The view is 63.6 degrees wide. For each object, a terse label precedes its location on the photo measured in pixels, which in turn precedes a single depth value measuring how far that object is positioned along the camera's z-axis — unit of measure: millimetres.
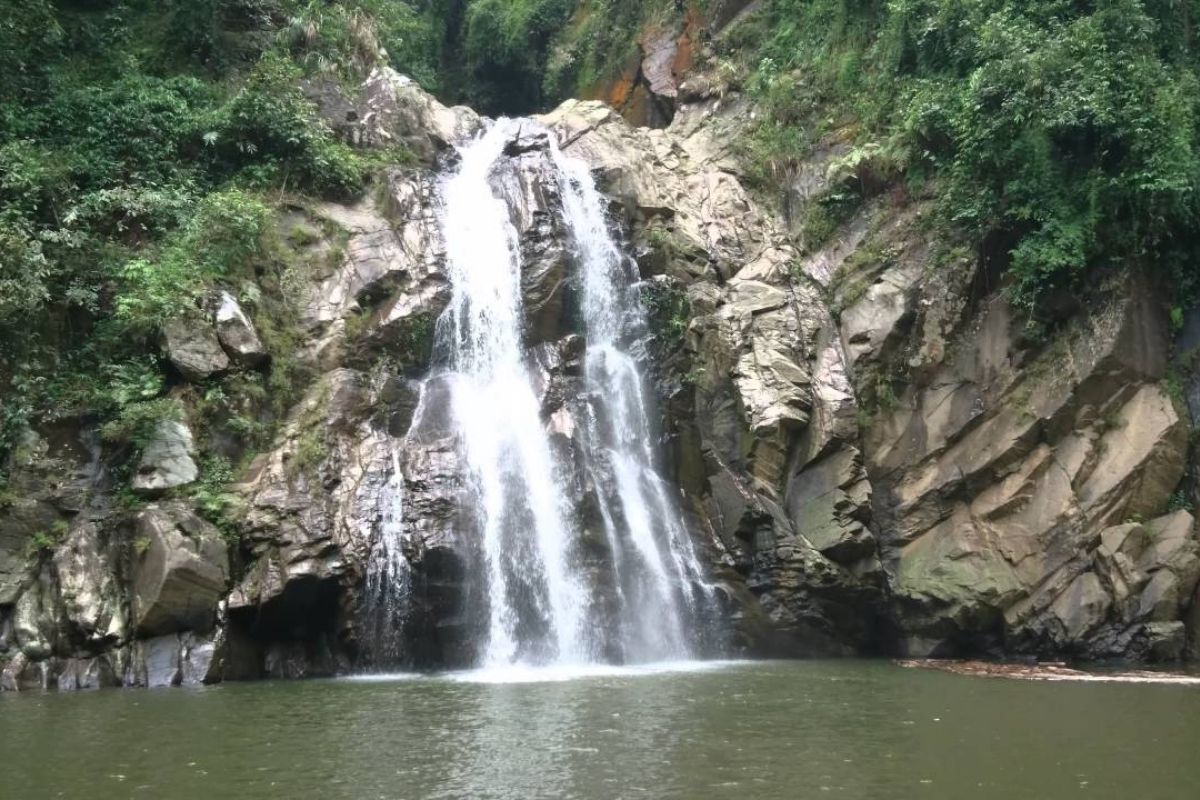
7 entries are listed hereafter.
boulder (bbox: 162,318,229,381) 15500
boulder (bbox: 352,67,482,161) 22641
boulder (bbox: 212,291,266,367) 16125
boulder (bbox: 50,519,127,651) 13141
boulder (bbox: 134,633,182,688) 12961
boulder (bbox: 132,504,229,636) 13156
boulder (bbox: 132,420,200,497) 14211
